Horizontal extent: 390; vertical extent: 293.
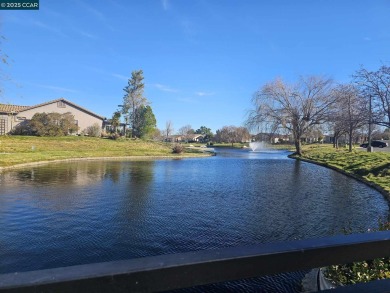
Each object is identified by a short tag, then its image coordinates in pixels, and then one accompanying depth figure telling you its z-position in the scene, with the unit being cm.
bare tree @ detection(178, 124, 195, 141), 15085
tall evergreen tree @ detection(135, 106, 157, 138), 7181
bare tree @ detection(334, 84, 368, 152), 2348
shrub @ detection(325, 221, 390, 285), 444
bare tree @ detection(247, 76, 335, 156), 4166
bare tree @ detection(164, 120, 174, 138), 10838
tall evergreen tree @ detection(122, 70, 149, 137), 7269
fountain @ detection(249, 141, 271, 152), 7556
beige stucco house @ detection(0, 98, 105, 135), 5035
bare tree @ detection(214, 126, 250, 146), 11027
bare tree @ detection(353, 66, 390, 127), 2223
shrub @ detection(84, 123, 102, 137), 5812
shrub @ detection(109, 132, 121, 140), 5712
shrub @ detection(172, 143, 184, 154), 4821
